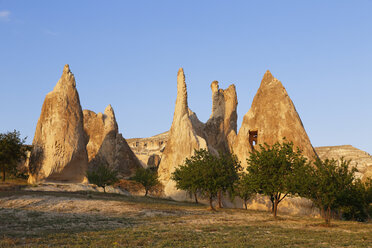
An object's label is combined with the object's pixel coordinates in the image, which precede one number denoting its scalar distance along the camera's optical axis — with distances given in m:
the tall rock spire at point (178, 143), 65.56
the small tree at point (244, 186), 34.92
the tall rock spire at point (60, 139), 57.53
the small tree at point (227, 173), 41.47
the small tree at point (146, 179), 59.12
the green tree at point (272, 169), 33.44
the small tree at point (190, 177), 42.00
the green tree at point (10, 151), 55.75
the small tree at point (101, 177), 54.00
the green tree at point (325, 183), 30.05
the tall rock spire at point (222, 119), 81.94
